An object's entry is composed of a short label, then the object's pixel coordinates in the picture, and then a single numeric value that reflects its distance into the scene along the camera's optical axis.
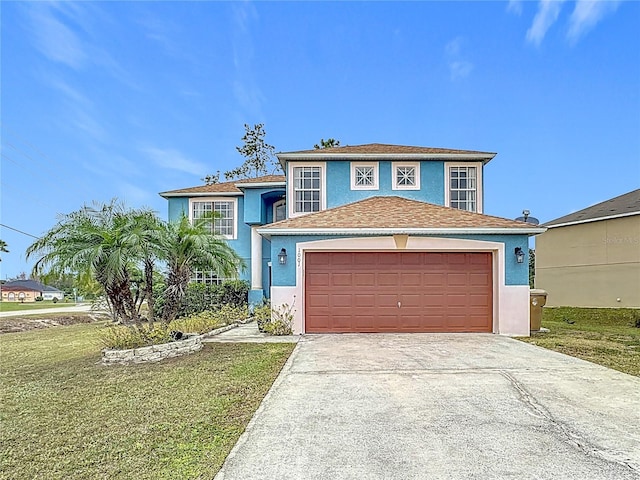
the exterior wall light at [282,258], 12.98
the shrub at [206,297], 17.94
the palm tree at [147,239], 9.55
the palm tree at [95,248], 9.35
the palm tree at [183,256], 10.62
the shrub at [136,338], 9.77
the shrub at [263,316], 13.31
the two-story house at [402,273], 12.85
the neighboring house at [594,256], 18.22
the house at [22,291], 68.71
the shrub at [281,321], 12.68
